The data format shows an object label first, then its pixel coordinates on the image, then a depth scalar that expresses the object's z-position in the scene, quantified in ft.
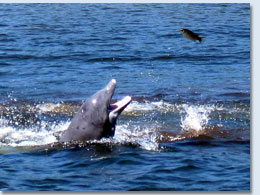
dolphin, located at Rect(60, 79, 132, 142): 46.92
